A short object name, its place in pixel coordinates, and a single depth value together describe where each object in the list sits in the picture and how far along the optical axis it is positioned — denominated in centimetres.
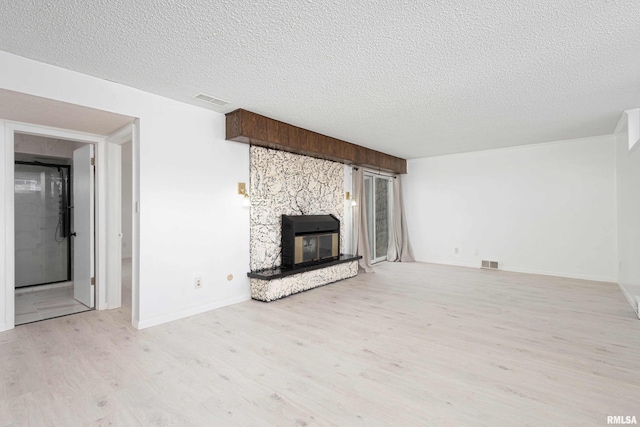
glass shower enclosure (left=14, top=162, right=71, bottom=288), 489
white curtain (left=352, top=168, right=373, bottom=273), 617
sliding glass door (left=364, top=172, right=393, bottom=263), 702
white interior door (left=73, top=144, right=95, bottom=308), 398
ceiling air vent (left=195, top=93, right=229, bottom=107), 338
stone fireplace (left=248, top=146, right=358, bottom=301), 437
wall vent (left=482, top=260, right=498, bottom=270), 630
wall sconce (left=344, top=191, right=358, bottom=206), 625
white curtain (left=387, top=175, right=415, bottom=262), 741
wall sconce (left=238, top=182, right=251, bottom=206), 419
